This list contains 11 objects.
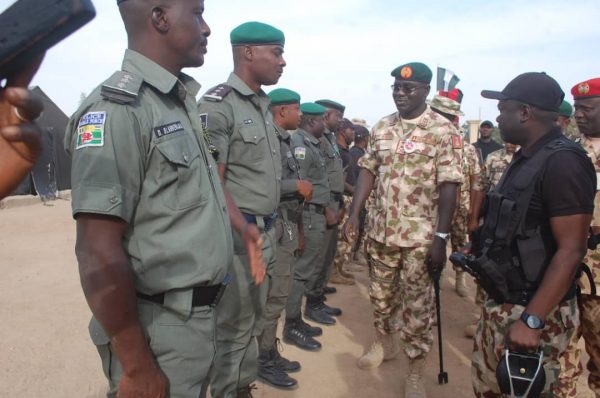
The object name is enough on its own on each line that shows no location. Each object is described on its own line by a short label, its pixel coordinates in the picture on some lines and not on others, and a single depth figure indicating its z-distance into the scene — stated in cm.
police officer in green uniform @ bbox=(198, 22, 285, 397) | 260
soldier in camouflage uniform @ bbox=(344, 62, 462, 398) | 342
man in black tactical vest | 201
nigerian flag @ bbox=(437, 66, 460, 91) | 1057
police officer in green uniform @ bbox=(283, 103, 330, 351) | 444
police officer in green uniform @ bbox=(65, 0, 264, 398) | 138
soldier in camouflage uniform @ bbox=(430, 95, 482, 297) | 559
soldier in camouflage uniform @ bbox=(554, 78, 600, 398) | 279
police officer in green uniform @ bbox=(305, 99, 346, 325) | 520
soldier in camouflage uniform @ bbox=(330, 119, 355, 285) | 666
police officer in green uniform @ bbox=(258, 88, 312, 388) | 348
